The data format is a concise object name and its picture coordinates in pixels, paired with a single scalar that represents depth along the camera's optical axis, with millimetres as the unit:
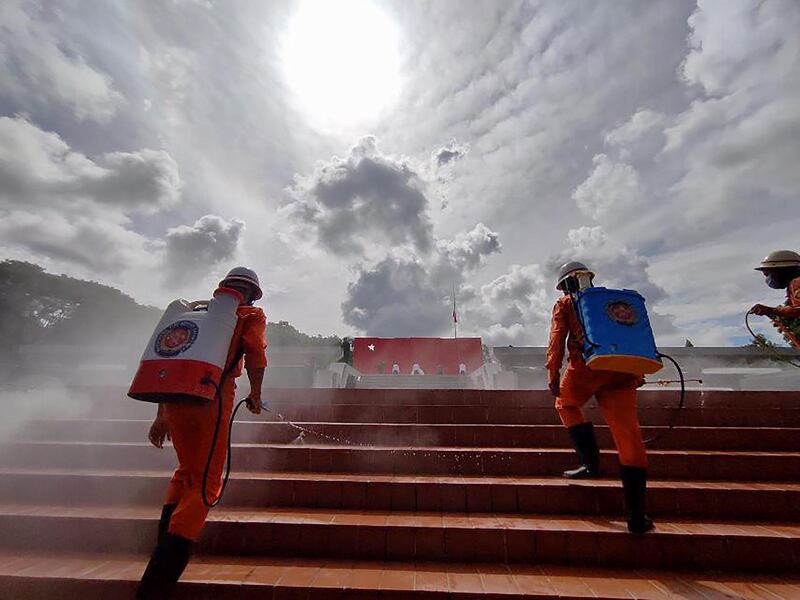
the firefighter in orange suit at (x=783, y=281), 3295
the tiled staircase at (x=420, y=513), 2322
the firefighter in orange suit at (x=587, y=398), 2689
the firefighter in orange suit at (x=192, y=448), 2061
